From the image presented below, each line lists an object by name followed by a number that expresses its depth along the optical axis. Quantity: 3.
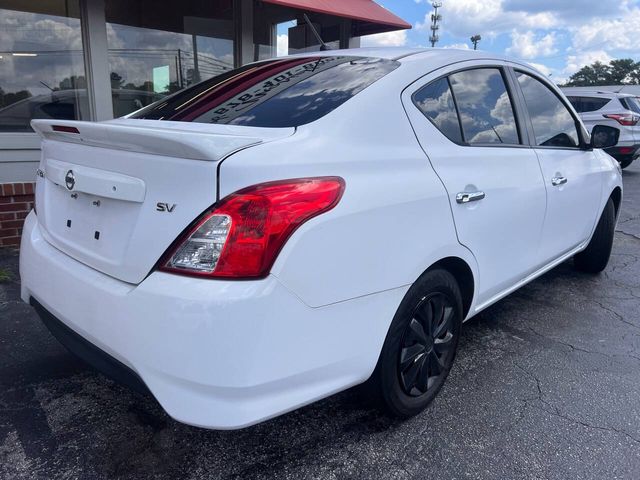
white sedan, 1.59
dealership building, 5.07
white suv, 11.24
